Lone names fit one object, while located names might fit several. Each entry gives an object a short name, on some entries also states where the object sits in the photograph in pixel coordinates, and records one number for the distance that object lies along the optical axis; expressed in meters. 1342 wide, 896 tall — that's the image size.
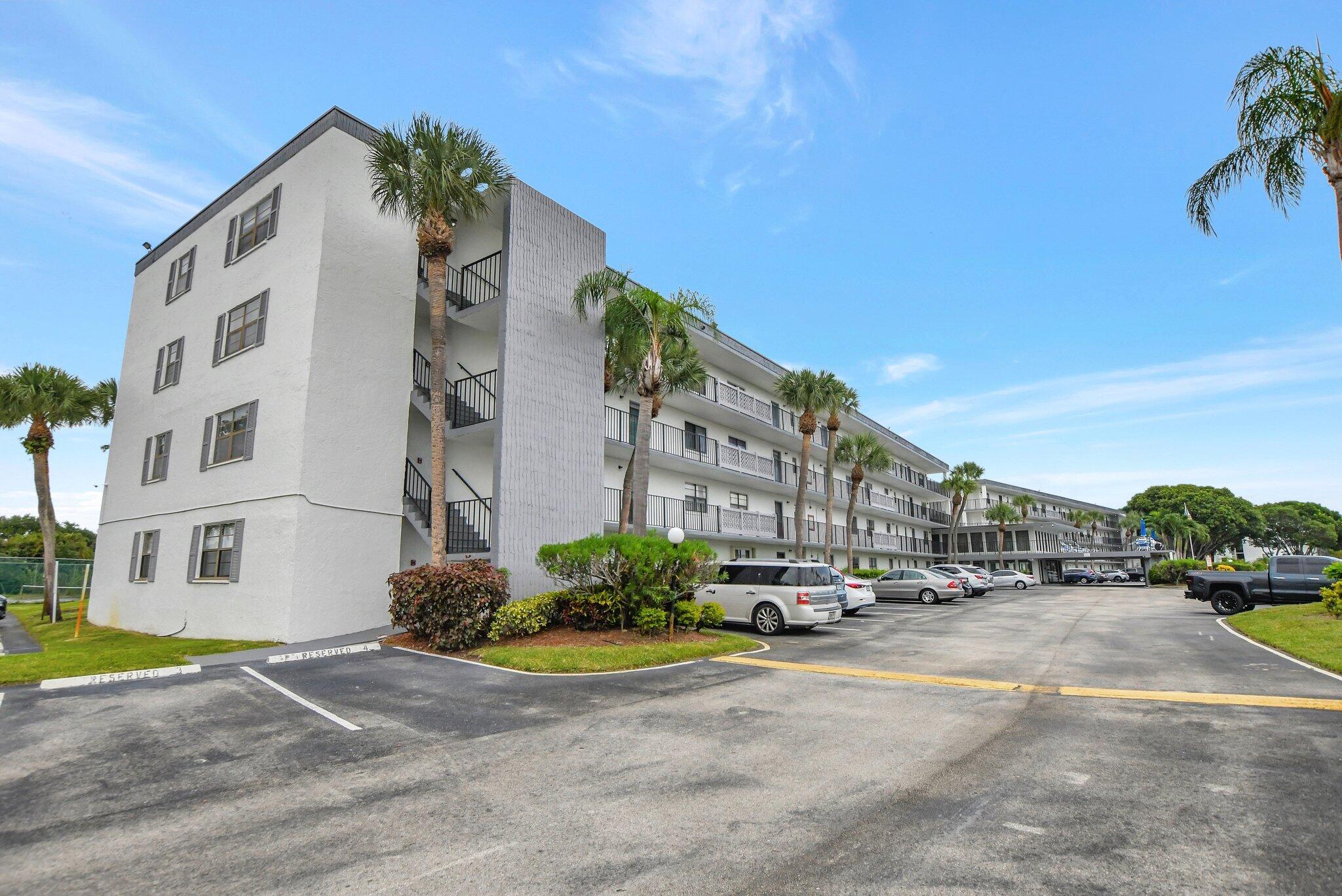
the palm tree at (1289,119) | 12.67
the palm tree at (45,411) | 23.27
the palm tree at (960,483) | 53.38
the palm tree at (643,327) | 17.69
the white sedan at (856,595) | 21.97
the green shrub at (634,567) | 13.63
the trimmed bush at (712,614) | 15.74
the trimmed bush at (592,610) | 14.00
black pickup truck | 18.83
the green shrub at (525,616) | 12.95
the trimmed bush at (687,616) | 14.16
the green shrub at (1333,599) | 14.36
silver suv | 15.60
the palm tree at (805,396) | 30.34
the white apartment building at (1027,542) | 61.19
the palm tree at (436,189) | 14.50
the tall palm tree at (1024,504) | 63.25
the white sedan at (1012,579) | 45.38
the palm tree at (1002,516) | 57.10
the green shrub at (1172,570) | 45.75
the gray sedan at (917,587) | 29.05
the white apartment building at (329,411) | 15.03
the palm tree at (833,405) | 30.92
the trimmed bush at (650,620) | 13.51
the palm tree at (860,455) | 38.00
